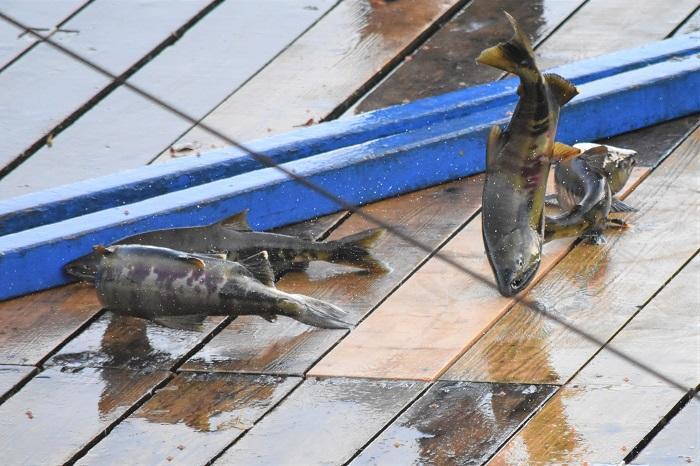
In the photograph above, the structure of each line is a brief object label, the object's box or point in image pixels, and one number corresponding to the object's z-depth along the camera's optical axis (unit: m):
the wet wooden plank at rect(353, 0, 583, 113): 13.30
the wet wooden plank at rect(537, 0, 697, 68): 13.70
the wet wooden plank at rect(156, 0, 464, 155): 13.03
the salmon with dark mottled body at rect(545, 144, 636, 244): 10.51
